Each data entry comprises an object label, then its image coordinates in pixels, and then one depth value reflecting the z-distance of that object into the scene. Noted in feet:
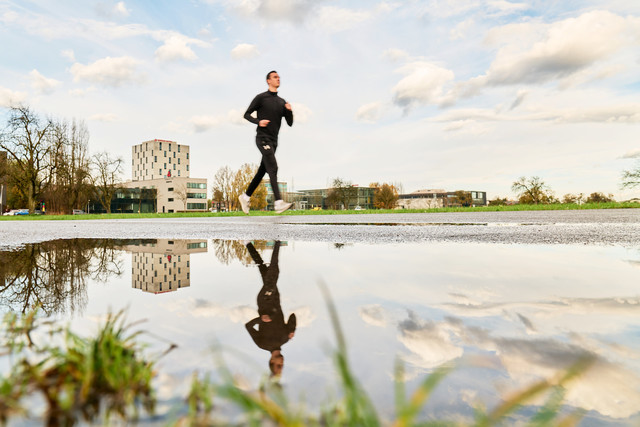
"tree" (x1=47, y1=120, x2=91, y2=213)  145.89
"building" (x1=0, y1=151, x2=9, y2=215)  135.74
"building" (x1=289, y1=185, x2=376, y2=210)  413.39
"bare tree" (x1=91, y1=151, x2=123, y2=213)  183.01
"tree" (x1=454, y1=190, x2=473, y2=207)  334.99
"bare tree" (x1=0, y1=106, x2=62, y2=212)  127.13
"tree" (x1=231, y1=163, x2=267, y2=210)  231.50
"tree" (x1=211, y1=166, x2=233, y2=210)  239.71
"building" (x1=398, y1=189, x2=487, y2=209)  357.08
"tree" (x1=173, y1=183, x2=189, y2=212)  330.05
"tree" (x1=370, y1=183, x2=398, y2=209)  296.71
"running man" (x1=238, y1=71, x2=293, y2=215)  27.07
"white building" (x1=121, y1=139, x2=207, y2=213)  345.19
